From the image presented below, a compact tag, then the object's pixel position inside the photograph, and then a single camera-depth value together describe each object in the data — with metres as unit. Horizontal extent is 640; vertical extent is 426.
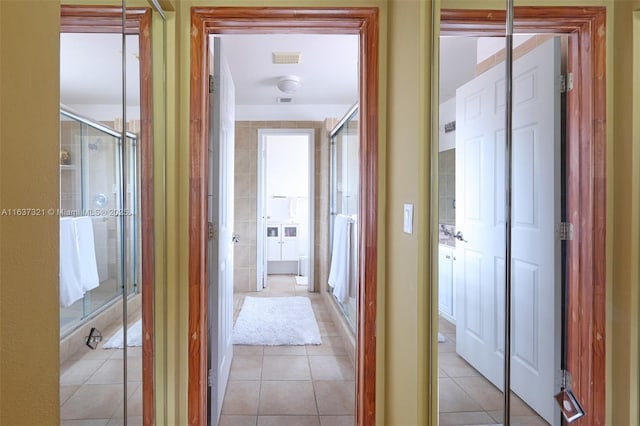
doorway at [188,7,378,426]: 1.77
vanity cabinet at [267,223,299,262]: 6.41
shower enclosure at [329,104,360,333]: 3.33
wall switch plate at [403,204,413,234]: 1.46
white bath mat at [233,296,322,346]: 3.46
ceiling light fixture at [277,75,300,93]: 3.92
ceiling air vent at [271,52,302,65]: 3.29
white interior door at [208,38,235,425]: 1.98
